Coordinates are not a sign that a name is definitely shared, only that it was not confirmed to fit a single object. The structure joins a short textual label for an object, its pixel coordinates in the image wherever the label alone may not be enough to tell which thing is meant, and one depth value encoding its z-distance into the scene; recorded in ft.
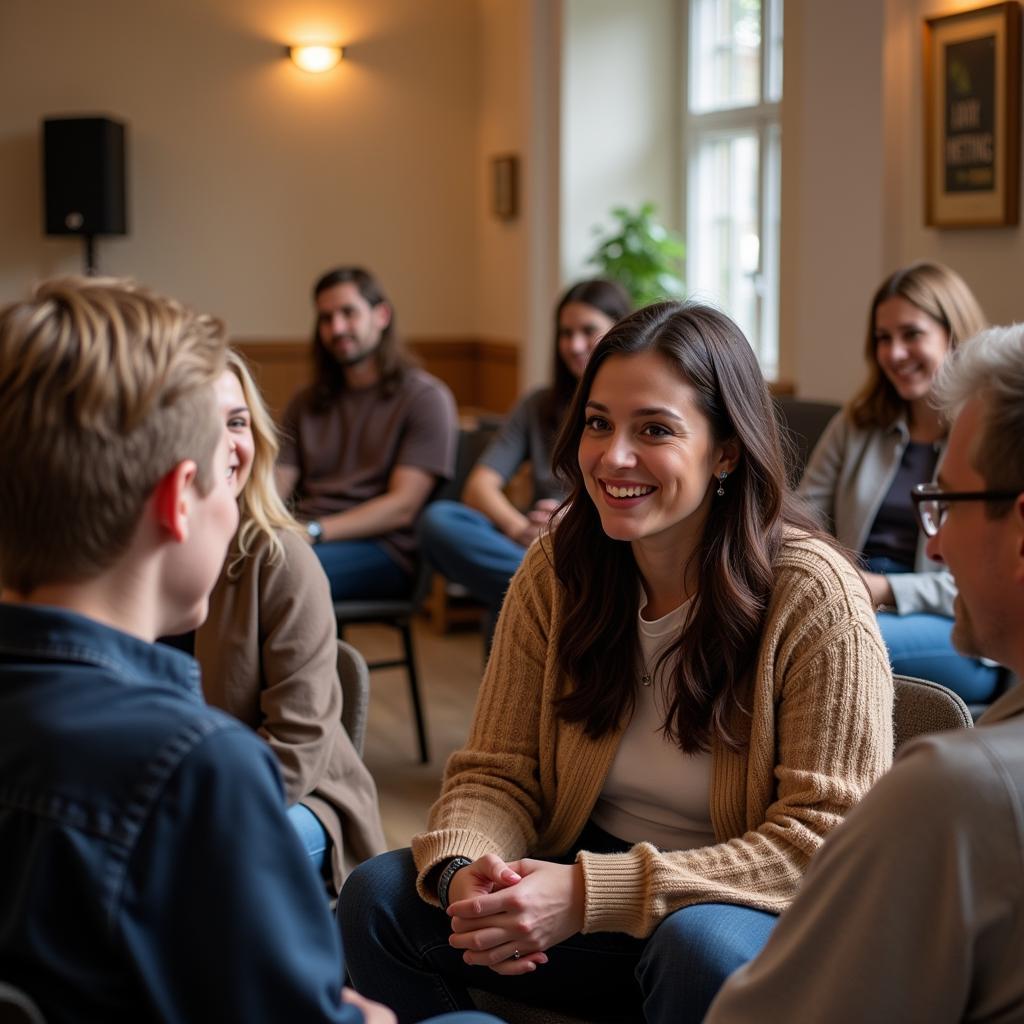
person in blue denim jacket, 2.96
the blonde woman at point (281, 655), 6.58
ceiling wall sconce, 22.36
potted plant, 17.95
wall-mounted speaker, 20.94
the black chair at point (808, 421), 12.76
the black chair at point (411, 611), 12.91
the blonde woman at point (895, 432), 10.96
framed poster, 11.66
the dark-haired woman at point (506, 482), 12.87
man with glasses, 3.12
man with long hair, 13.56
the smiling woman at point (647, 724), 5.28
